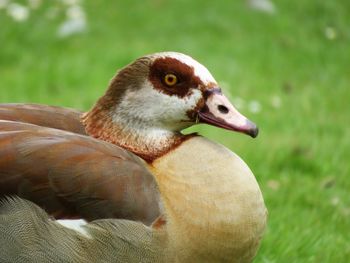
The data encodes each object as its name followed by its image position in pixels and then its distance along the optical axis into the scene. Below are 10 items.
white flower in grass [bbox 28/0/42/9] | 17.02
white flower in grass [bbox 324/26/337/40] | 17.59
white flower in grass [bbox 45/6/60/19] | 16.59
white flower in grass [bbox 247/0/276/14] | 19.05
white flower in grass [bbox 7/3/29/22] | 15.58
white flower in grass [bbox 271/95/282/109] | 13.69
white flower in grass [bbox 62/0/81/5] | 17.13
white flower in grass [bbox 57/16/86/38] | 16.19
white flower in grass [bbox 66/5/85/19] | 16.59
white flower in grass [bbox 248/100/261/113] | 13.28
